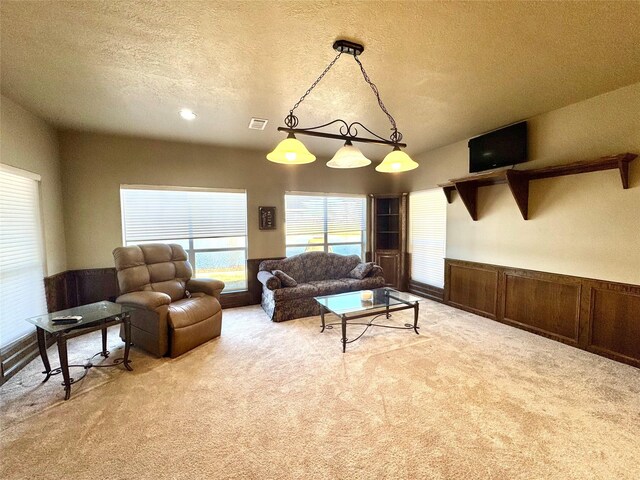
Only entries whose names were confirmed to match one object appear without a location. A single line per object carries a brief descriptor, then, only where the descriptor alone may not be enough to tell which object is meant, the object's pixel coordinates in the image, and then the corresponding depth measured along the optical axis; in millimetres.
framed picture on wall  4762
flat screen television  3443
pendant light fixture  2006
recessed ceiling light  3072
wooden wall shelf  2623
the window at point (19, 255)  2600
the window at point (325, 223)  5098
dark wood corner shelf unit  5496
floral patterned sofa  3922
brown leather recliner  2811
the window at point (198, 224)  4086
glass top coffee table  3051
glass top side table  2188
